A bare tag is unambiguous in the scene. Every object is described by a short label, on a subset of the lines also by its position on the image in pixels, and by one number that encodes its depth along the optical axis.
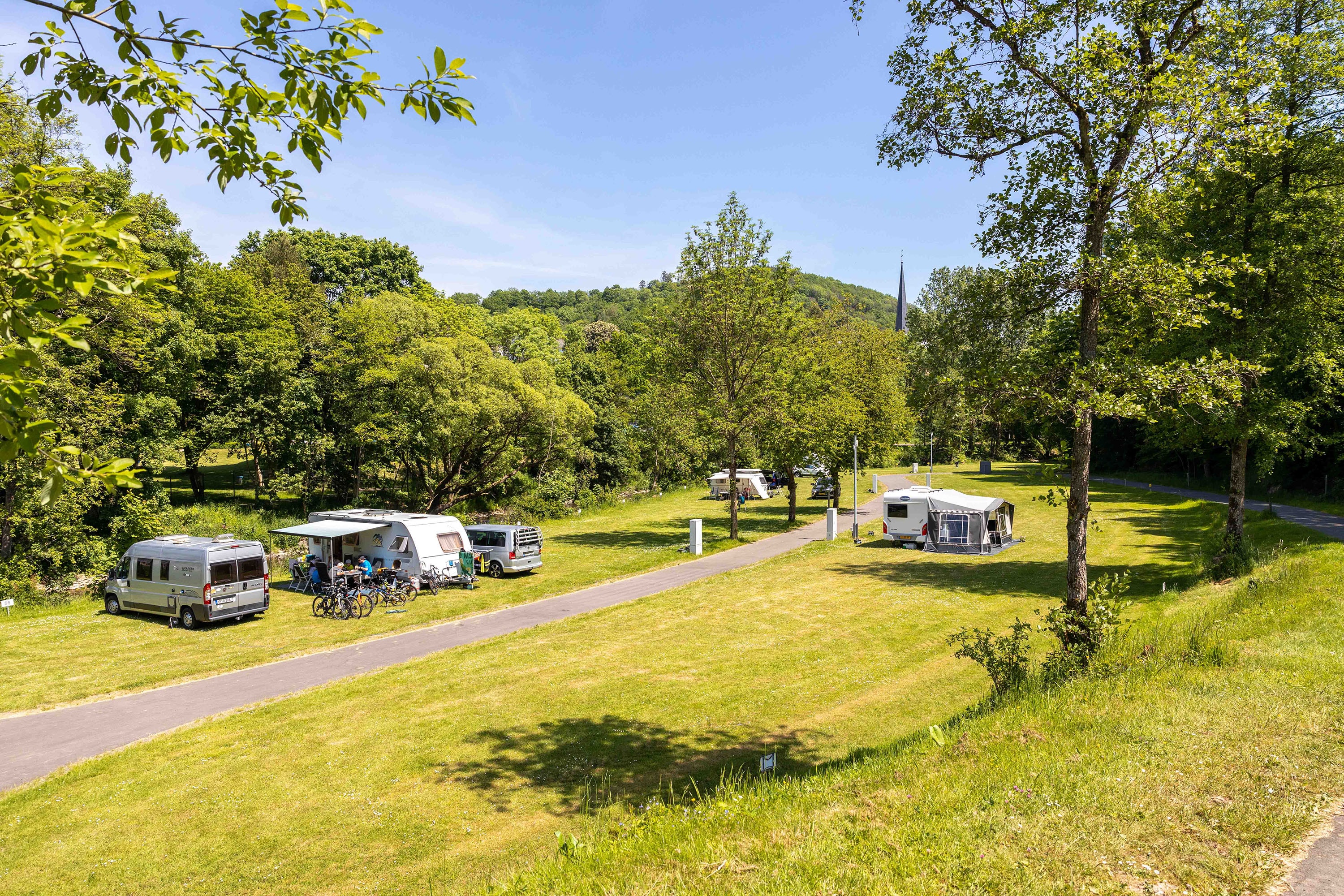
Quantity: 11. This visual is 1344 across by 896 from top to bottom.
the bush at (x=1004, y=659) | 9.18
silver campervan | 17.12
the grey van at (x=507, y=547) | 23.52
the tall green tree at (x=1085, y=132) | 8.46
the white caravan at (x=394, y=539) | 21.42
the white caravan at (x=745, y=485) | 49.16
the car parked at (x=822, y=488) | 47.78
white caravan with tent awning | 27.42
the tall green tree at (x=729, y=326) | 28.42
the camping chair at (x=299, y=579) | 22.19
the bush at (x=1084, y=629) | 9.05
